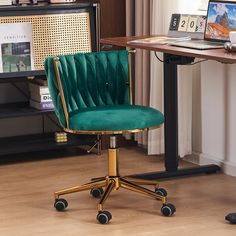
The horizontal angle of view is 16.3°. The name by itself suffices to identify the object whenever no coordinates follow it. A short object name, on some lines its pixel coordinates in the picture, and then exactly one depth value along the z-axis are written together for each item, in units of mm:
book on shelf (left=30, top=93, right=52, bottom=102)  5407
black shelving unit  5312
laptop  4199
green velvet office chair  3996
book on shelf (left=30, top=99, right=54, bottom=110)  5419
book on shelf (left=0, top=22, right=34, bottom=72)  5260
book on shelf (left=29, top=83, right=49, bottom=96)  5402
